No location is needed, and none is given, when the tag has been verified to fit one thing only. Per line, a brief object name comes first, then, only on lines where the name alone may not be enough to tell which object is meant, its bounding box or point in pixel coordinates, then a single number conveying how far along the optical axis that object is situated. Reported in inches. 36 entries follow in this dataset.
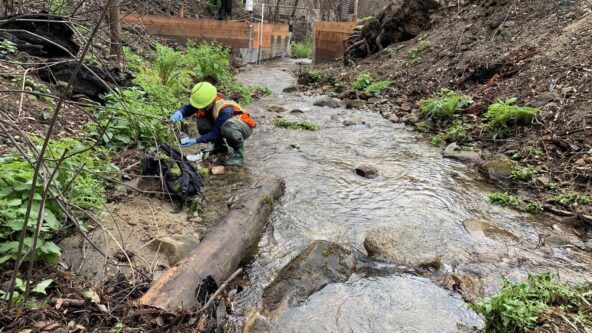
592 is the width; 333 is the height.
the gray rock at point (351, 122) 348.2
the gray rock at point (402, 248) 143.7
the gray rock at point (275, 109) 385.7
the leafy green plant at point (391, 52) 550.6
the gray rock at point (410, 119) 344.8
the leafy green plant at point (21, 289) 89.8
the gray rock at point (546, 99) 270.5
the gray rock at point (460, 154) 253.6
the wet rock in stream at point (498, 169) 223.6
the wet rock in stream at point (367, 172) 228.2
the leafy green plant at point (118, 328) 87.0
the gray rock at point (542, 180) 207.7
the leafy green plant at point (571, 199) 187.5
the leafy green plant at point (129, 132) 202.5
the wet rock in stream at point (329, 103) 427.7
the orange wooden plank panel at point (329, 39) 751.1
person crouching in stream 220.5
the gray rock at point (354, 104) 419.8
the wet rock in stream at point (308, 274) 121.9
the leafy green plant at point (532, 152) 233.1
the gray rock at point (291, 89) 504.9
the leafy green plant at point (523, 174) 215.9
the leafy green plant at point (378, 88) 452.4
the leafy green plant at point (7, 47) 210.7
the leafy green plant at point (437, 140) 292.8
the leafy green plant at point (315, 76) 562.9
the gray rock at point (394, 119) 359.8
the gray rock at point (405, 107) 381.8
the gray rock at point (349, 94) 461.4
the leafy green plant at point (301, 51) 1039.6
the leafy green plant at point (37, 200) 104.6
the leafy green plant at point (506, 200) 193.9
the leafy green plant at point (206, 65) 418.3
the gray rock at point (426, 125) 324.2
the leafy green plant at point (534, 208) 188.5
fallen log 100.1
